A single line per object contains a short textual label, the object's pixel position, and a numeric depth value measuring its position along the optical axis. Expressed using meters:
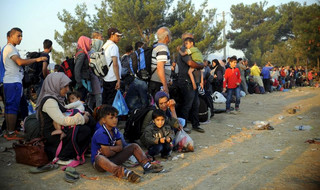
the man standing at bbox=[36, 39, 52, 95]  6.50
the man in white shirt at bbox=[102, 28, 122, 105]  5.89
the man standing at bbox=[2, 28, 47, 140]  5.44
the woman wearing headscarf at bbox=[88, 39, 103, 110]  6.20
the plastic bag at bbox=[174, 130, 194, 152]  5.13
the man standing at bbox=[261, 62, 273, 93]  18.24
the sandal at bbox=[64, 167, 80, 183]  3.75
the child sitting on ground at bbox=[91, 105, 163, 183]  3.98
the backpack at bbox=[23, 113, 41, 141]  4.45
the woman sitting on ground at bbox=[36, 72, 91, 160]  4.21
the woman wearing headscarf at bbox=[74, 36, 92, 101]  5.97
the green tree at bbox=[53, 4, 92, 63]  27.30
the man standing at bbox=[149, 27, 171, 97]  5.54
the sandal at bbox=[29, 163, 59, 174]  4.01
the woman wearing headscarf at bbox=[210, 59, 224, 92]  12.59
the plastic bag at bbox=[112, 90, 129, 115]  5.90
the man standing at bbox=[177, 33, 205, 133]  6.51
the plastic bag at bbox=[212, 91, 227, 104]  11.57
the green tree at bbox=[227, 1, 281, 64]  42.25
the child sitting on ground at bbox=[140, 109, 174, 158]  4.58
